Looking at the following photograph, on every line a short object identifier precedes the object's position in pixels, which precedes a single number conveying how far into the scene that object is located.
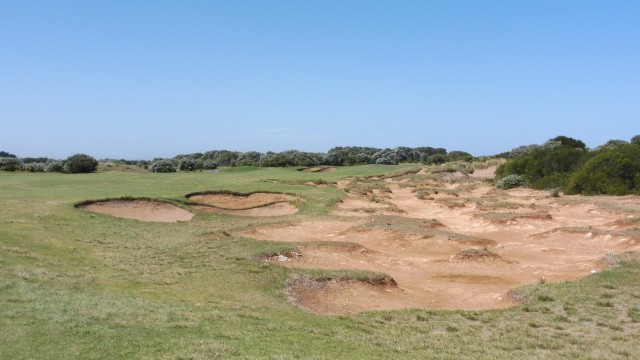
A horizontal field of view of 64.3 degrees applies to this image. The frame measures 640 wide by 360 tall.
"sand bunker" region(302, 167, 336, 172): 65.79
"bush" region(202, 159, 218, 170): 72.75
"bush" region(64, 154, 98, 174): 48.66
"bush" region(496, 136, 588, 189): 45.16
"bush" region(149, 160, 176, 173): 60.03
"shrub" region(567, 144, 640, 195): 37.31
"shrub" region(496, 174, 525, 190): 48.81
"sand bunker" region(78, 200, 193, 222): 26.91
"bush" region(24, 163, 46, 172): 49.34
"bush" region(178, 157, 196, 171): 68.81
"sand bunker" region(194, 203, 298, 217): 30.96
